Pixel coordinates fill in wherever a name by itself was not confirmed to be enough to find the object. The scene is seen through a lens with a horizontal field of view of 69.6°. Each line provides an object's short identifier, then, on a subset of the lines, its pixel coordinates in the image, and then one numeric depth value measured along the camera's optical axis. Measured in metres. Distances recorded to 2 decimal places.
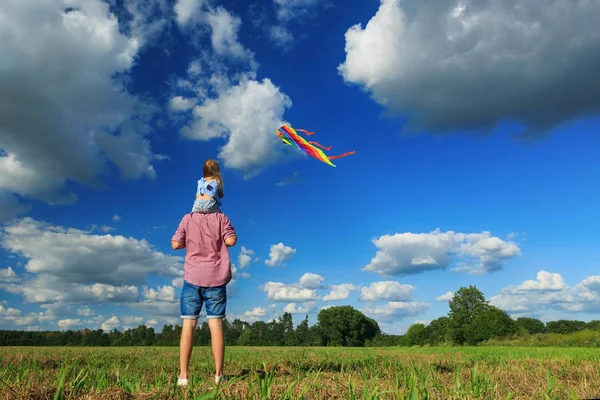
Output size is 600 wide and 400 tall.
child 5.41
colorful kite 8.44
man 4.94
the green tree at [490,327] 53.38
